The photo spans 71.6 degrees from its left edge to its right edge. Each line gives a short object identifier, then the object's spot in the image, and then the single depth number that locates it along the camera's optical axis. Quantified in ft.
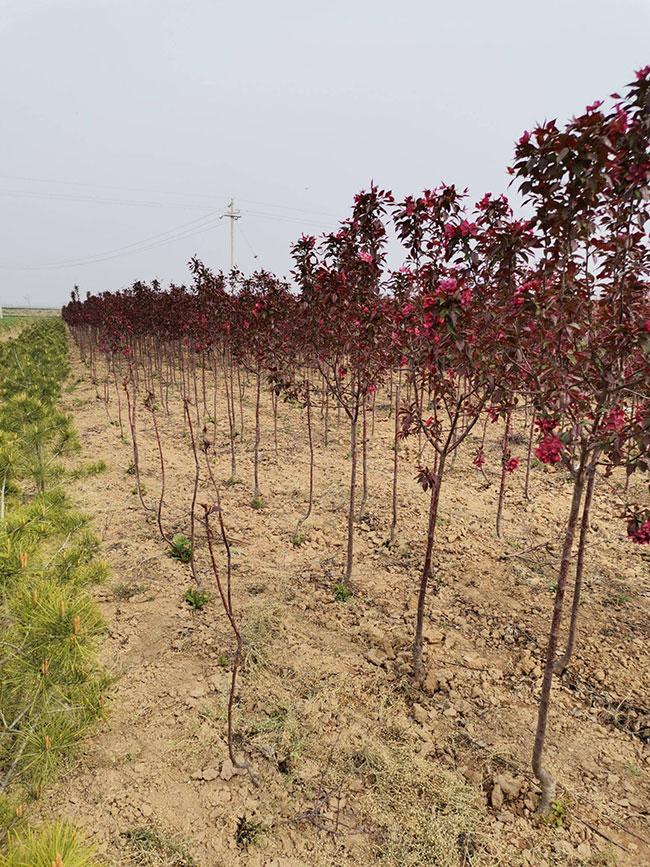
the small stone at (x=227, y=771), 9.52
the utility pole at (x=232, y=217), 143.64
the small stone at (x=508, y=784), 9.23
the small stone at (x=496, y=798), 9.00
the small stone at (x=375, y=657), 12.79
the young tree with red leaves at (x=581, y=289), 6.40
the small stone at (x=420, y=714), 10.98
